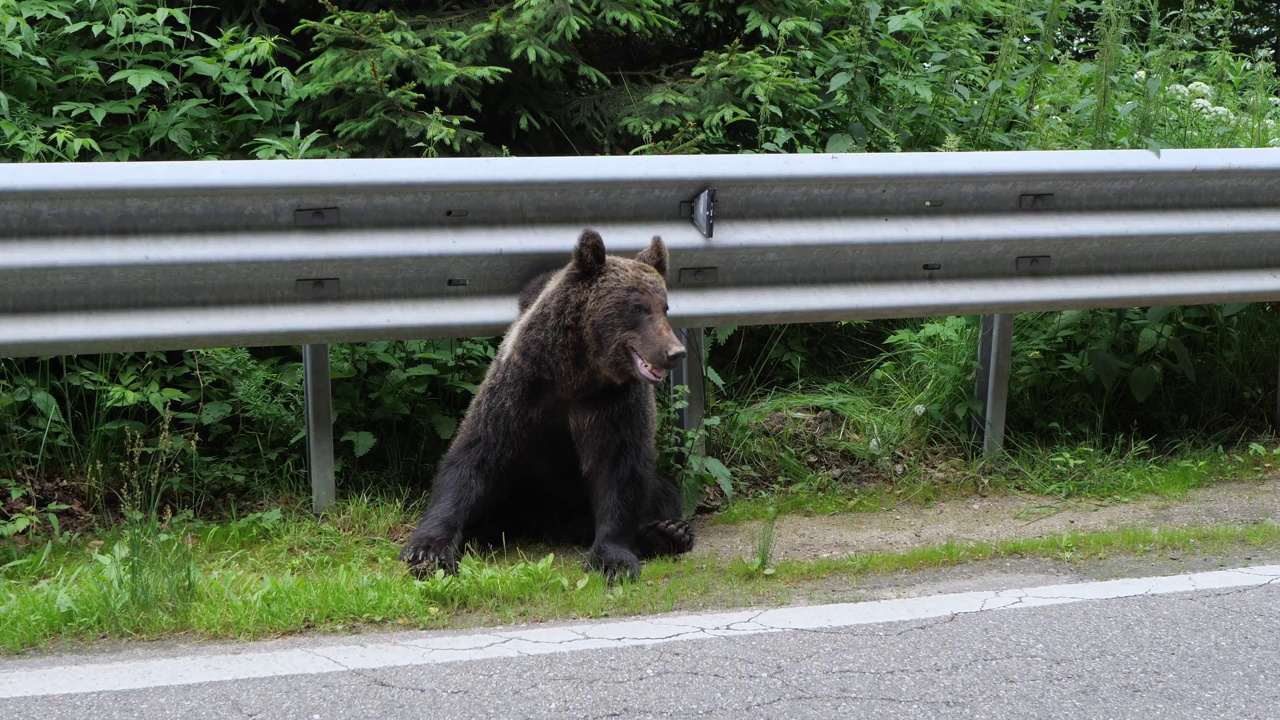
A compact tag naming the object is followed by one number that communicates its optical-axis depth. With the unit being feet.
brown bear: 28.86
